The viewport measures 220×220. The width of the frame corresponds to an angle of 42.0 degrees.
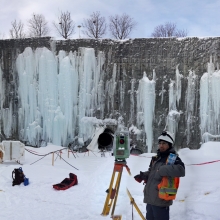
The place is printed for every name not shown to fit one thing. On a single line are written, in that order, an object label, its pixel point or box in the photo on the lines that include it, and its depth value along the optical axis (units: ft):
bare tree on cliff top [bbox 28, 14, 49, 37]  80.28
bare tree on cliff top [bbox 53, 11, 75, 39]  75.61
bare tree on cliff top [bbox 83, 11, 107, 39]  76.89
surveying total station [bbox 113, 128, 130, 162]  12.79
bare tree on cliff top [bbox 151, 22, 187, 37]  92.45
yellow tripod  12.85
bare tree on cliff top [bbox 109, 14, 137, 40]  79.30
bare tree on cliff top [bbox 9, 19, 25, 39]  81.35
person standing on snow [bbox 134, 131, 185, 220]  9.71
